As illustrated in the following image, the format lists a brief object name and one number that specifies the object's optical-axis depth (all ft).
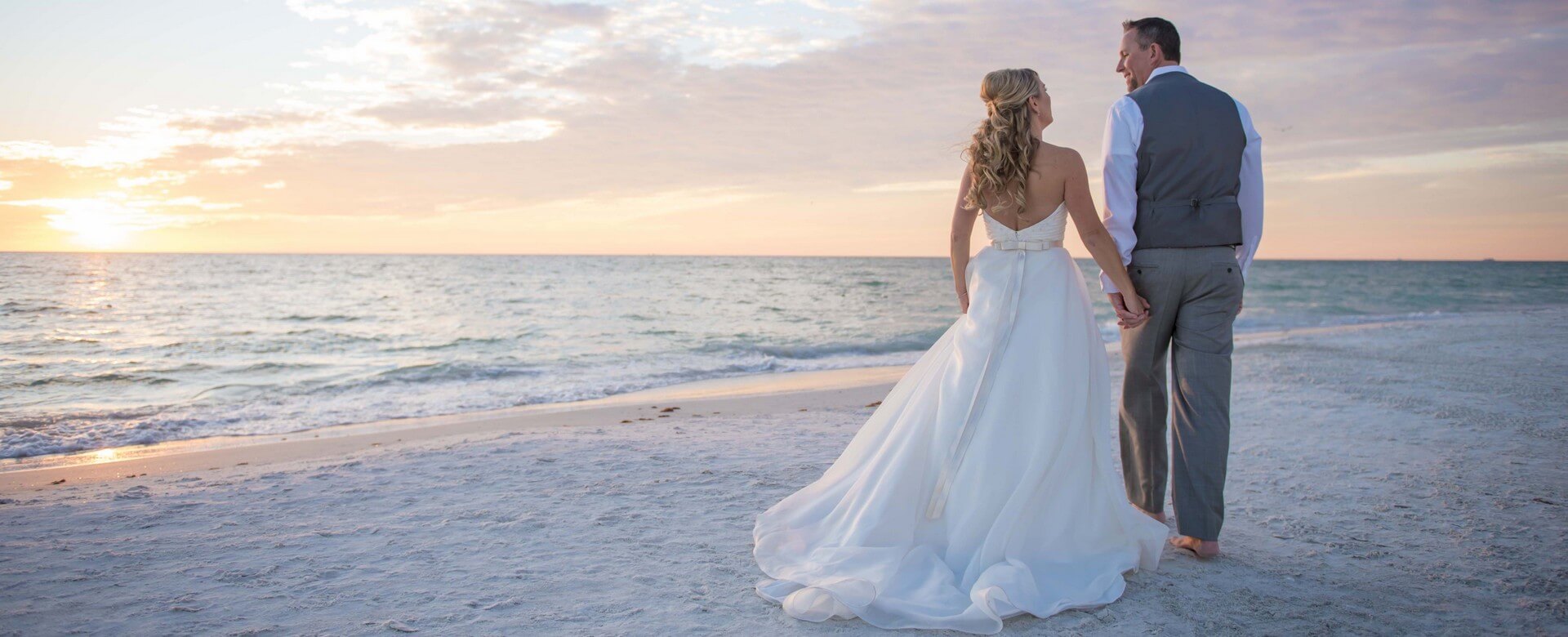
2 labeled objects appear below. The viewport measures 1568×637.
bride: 9.70
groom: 10.53
